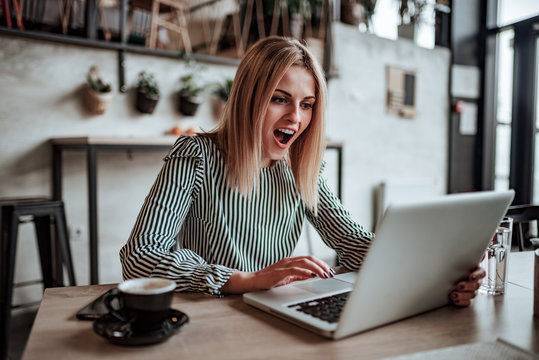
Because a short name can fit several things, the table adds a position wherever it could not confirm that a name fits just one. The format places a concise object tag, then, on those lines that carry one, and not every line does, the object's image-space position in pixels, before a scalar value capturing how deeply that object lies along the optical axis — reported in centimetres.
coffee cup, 64
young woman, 119
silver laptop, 63
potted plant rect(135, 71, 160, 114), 312
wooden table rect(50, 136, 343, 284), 237
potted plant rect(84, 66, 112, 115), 290
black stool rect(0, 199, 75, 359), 221
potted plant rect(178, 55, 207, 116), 330
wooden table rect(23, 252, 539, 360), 62
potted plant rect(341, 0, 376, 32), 420
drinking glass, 95
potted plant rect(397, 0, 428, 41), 467
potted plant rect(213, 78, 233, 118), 347
